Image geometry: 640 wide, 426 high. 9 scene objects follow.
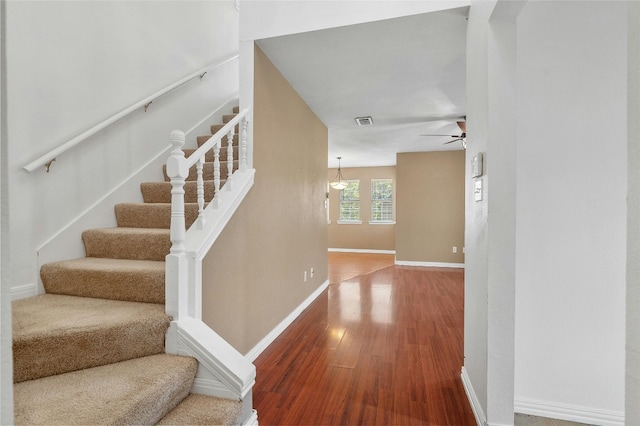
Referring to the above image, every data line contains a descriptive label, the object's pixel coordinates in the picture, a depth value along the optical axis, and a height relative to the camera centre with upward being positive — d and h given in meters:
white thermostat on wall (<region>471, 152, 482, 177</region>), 1.77 +0.28
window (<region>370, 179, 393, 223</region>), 9.51 +0.31
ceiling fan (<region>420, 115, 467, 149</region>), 4.41 +1.26
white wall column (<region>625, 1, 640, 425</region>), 0.58 -0.02
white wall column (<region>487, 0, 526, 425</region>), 1.59 -0.05
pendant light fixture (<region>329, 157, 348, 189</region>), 9.06 +0.88
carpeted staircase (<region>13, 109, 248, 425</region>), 1.28 -0.71
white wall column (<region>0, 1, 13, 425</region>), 0.40 -0.11
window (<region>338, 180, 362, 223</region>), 9.79 +0.25
